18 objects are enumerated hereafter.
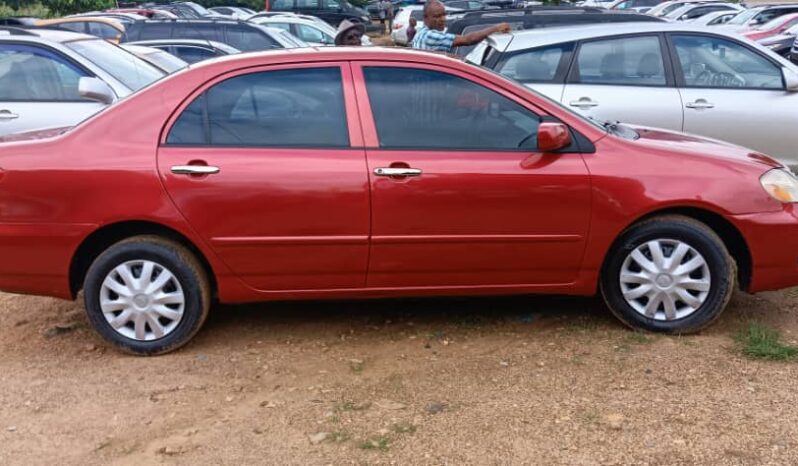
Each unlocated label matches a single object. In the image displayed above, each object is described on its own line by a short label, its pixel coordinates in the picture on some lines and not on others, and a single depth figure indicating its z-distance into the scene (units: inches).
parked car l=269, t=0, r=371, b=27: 1083.9
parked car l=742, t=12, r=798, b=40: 700.7
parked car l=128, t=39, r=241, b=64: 486.9
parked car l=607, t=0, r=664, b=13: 1197.1
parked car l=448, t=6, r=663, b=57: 385.4
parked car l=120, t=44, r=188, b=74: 349.7
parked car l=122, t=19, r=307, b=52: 543.5
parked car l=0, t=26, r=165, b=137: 264.8
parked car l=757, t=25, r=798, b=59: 653.3
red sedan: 164.7
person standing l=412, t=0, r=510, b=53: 298.4
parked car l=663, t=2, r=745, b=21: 996.6
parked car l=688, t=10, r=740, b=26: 900.0
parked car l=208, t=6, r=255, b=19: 1250.9
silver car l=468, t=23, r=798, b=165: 265.4
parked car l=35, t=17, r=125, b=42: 705.0
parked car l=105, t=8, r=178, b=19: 894.3
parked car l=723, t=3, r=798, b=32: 821.9
